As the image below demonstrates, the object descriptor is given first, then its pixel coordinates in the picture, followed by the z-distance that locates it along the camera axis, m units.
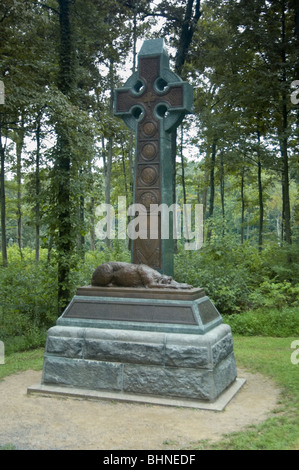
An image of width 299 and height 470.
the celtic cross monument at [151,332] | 5.17
